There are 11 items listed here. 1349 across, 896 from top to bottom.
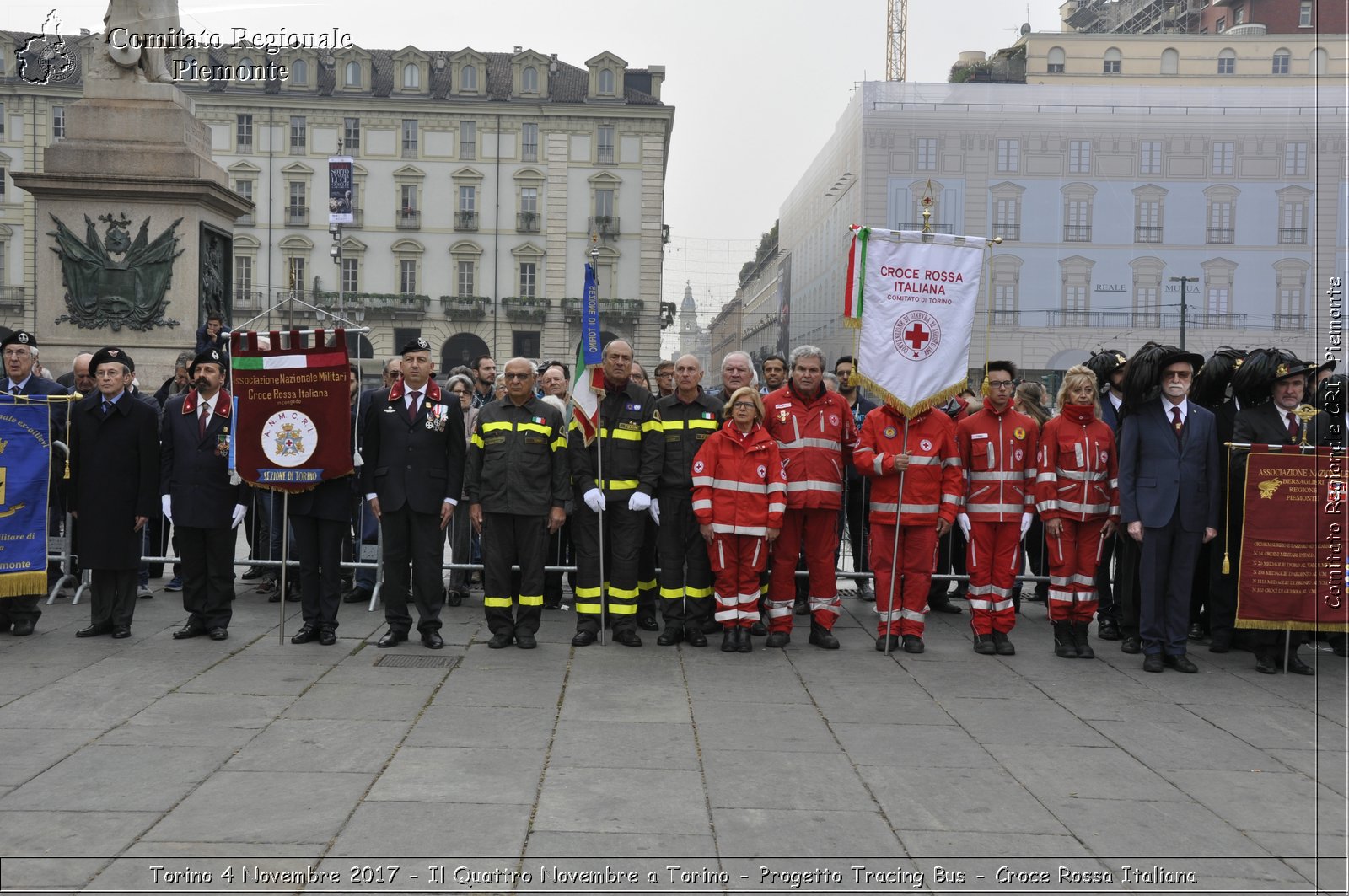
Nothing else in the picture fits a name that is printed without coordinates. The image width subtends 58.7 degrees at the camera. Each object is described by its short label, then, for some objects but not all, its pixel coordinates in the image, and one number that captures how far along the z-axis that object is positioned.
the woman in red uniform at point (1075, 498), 8.41
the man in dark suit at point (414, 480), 8.23
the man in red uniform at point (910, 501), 8.48
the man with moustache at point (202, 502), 8.37
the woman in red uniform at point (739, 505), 8.30
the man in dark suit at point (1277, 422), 8.38
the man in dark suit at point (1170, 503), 8.11
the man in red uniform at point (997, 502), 8.52
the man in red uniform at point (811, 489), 8.59
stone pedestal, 12.33
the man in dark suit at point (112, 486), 8.33
